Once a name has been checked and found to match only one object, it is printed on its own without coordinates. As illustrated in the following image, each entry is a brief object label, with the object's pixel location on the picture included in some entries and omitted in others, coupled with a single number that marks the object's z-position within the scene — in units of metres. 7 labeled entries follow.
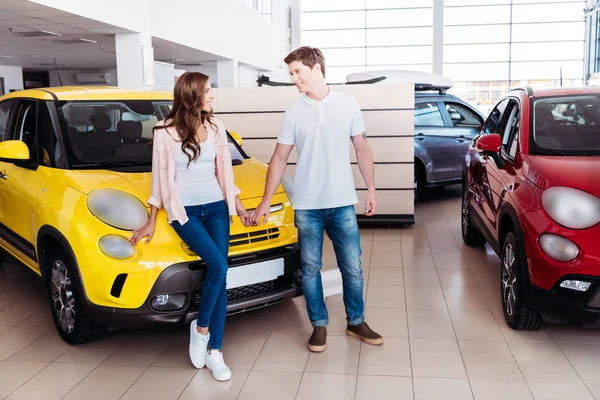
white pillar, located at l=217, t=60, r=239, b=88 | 16.31
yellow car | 3.04
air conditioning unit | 18.38
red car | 3.01
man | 3.16
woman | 2.95
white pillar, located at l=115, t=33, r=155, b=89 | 9.48
